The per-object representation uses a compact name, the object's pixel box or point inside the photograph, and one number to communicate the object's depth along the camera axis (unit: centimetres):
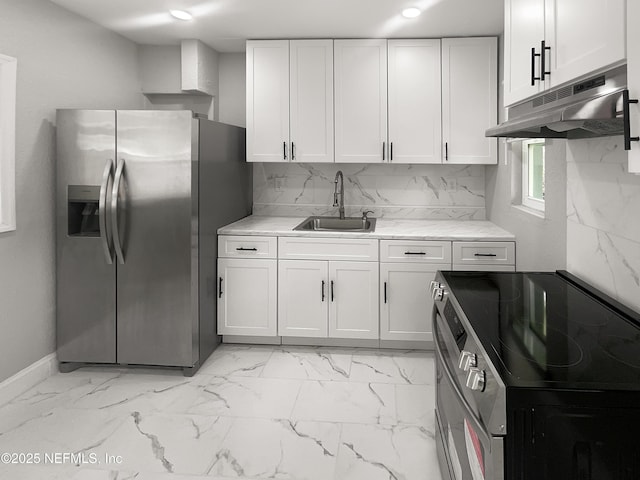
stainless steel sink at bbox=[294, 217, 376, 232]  410
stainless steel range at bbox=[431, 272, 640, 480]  107
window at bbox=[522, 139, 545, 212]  317
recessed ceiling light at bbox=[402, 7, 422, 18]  320
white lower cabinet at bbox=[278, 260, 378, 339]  356
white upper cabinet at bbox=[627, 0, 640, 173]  115
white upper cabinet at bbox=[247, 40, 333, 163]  387
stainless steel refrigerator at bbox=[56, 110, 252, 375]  311
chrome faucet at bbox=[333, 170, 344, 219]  414
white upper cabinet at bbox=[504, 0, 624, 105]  130
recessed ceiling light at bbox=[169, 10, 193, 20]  330
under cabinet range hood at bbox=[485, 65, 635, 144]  121
